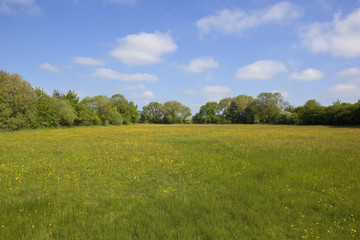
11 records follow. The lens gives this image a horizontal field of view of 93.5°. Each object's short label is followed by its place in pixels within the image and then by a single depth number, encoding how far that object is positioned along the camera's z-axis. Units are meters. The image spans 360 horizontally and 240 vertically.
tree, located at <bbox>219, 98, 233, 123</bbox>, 108.39
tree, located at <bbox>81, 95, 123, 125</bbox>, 65.50
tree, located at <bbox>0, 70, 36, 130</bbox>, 30.36
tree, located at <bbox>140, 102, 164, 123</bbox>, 112.50
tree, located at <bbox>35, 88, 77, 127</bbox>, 39.00
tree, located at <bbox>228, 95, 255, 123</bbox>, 96.00
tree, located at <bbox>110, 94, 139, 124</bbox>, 87.38
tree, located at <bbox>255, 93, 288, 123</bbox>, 87.56
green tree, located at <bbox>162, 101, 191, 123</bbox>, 109.00
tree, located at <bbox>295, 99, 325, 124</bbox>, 61.26
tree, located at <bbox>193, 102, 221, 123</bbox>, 111.12
